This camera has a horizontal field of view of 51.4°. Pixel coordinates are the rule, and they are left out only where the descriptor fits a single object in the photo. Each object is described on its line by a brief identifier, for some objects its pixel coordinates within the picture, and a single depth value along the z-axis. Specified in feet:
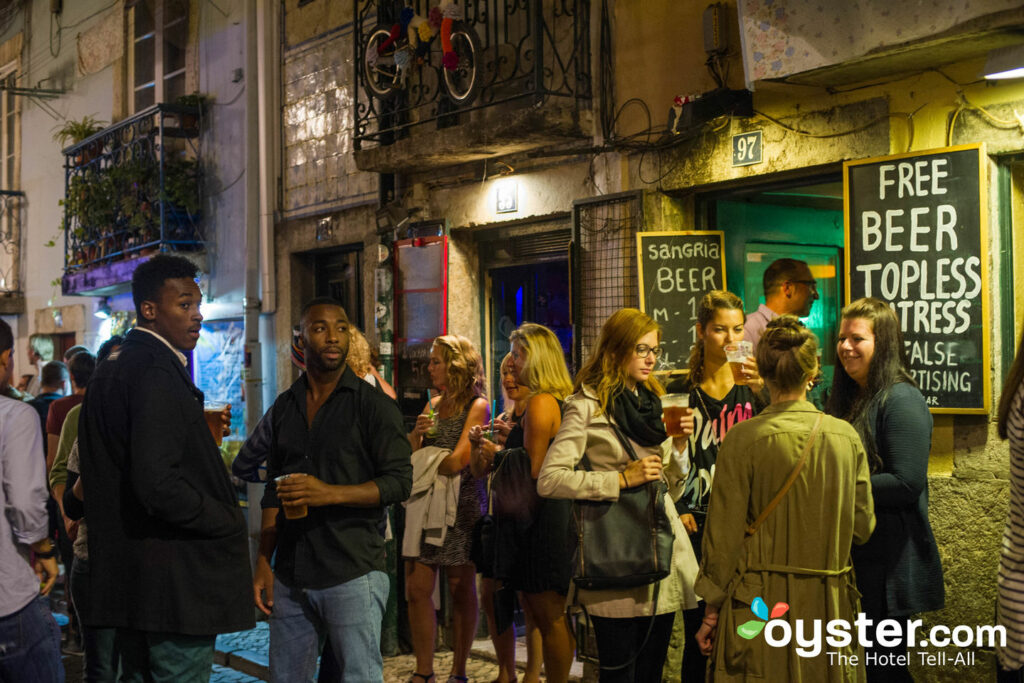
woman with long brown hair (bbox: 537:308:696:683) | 15.26
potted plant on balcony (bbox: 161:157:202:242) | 41.27
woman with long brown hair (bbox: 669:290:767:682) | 17.99
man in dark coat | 12.87
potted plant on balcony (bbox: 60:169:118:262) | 45.27
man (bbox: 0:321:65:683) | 13.66
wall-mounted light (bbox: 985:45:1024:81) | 16.56
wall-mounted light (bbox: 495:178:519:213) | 28.58
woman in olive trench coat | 12.98
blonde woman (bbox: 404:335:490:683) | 21.03
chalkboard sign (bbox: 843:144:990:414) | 17.94
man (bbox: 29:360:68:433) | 27.68
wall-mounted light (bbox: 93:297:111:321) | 50.47
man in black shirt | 14.66
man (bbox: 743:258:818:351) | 23.89
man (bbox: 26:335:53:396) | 48.03
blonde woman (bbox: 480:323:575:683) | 17.72
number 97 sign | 21.90
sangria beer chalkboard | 23.22
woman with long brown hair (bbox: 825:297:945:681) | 14.90
